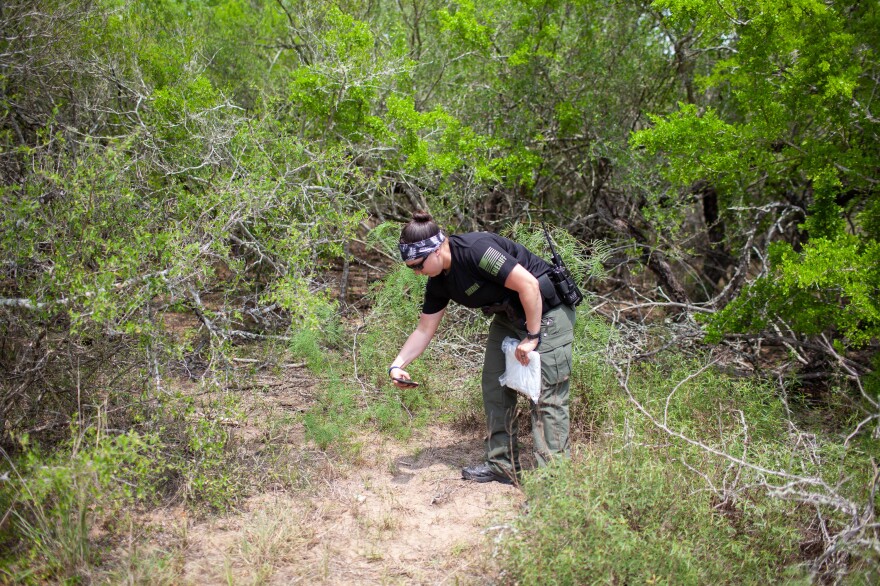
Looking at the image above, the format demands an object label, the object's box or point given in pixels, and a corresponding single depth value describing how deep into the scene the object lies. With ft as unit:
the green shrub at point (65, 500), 9.57
